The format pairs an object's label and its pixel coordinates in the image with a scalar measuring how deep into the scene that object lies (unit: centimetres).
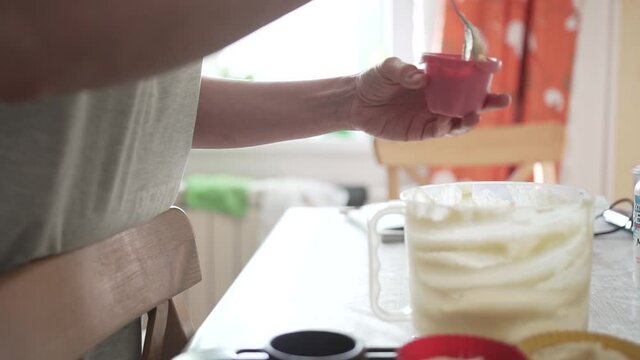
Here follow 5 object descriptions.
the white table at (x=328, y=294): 66
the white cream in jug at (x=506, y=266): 53
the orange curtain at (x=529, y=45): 205
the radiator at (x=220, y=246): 226
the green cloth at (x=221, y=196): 224
